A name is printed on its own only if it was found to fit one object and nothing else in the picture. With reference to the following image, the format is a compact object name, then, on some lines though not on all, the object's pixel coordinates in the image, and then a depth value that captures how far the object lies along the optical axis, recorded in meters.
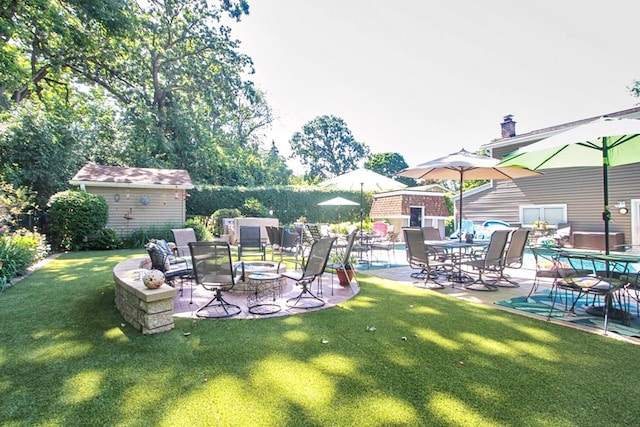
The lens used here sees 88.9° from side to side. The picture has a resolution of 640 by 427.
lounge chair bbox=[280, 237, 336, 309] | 4.79
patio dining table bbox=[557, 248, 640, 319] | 4.00
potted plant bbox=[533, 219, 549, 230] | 12.56
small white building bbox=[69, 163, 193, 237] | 13.14
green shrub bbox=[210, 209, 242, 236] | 14.88
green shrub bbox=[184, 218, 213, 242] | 13.04
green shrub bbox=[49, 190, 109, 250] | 11.02
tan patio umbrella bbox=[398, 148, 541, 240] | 6.38
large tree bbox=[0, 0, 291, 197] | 12.34
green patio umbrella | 4.12
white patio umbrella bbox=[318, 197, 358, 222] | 12.51
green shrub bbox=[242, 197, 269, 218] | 16.97
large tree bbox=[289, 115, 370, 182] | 45.00
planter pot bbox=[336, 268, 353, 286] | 6.09
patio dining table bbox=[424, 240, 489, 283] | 6.10
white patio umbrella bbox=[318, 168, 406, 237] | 8.34
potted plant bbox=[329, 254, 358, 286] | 6.10
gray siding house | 10.87
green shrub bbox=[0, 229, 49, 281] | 6.34
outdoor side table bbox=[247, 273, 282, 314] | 4.74
